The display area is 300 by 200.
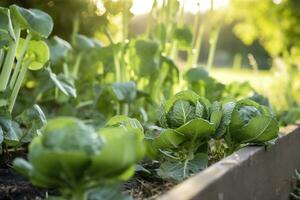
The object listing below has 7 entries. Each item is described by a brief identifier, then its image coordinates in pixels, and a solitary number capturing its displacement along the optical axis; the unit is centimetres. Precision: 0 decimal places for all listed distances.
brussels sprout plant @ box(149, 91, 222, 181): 172
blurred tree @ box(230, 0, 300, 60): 761
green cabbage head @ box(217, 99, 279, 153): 183
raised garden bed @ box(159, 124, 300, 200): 133
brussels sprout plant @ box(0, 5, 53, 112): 193
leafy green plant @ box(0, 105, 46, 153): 186
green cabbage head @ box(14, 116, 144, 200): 106
